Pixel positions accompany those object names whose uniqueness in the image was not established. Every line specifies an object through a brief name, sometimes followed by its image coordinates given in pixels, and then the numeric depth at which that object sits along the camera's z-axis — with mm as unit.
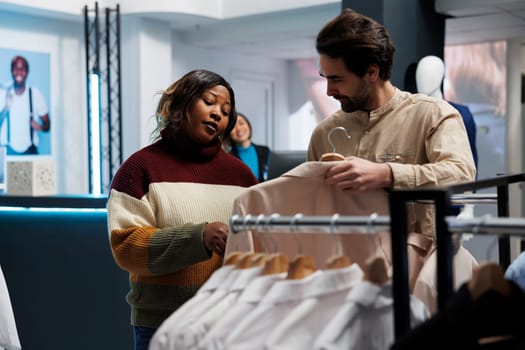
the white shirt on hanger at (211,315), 1347
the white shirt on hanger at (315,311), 1263
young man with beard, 1777
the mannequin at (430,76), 5258
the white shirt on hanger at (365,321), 1223
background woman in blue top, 5891
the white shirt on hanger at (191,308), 1373
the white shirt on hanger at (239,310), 1312
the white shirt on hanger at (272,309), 1304
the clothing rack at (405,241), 1203
